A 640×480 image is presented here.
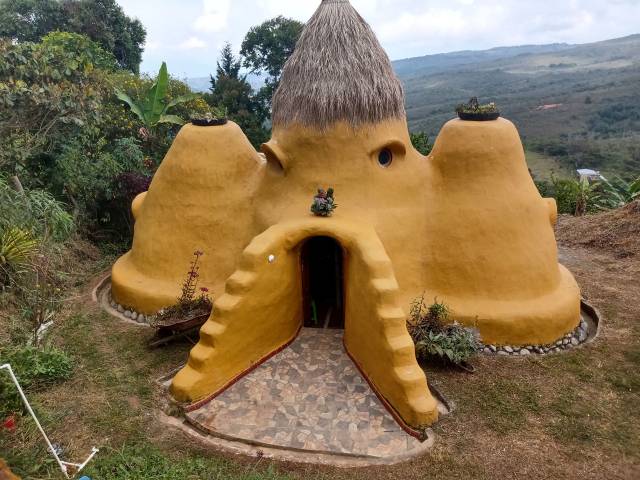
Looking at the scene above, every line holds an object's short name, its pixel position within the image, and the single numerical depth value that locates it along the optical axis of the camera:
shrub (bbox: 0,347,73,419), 8.26
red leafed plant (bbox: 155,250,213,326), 10.12
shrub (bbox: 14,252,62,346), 9.66
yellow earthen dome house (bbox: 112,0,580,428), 9.33
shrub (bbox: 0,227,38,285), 10.09
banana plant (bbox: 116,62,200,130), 18.86
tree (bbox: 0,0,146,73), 35.88
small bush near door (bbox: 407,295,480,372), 9.16
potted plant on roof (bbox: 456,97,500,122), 10.26
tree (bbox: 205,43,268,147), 30.45
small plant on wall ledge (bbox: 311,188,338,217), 9.63
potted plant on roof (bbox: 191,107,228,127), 11.41
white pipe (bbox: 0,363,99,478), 6.50
